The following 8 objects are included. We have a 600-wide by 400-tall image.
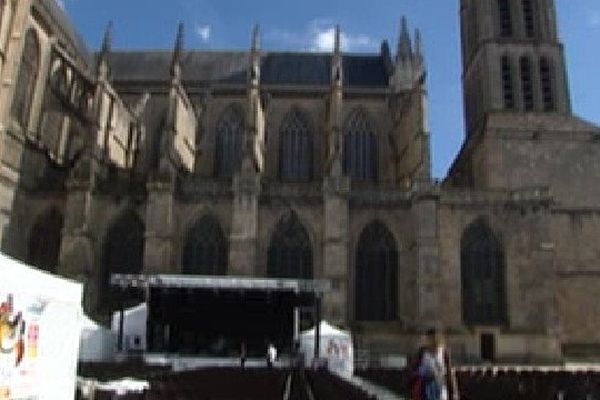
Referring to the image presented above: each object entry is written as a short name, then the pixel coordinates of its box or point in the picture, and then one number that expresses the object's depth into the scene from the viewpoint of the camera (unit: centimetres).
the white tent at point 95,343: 2281
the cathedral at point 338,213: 2906
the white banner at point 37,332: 446
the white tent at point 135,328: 2639
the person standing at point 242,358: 2319
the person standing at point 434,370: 686
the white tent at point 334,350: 2262
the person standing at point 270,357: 2282
